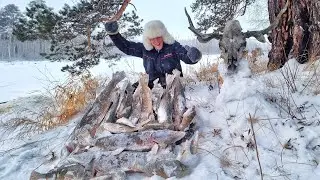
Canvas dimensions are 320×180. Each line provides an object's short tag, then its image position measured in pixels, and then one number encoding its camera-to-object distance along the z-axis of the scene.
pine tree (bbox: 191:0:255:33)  4.36
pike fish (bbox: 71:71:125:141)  1.98
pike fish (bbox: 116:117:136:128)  1.85
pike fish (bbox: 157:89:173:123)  1.85
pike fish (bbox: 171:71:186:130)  1.87
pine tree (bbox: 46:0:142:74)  3.93
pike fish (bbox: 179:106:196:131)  1.79
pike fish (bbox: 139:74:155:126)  1.98
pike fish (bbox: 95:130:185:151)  1.66
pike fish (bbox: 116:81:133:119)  2.07
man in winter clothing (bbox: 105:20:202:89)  2.67
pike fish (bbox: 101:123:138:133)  1.84
